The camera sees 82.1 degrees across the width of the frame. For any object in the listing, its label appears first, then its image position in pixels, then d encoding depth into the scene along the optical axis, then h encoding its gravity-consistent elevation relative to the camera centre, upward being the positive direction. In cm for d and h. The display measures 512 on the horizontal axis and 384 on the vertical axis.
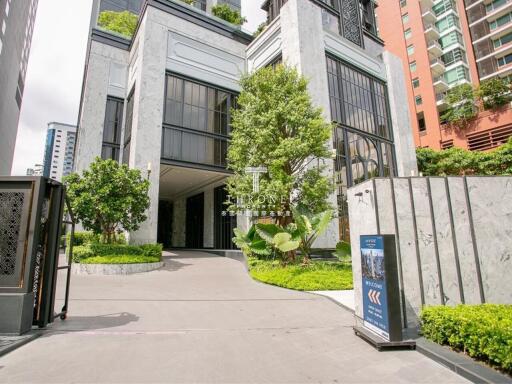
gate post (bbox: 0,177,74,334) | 543 -11
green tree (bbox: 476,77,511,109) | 3366 +1659
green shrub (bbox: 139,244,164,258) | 1573 -34
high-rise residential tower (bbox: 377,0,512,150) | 3922 +2674
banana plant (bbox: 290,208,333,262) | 1272 +66
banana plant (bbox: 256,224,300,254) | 1235 +20
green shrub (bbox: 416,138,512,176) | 2792 +786
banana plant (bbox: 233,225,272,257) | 1365 -5
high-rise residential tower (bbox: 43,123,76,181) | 13875 +4421
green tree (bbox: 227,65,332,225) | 1387 +491
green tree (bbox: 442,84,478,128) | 3588 +1645
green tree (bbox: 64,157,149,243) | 1422 +238
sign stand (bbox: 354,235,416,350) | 491 -102
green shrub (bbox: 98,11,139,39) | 3491 +2674
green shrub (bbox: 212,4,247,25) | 3275 +2542
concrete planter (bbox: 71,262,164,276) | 1327 -111
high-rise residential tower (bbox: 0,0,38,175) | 3194 +2299
